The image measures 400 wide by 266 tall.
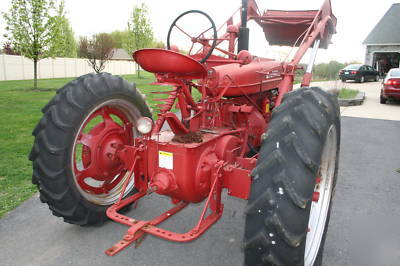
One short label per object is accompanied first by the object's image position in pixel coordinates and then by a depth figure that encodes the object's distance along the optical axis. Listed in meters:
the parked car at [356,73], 24.58
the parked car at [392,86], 12.27
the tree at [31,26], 16.28
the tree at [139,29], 30.38
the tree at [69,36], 22.31
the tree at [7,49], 33.87
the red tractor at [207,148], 1.89
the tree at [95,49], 26.92
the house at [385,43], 31.28
